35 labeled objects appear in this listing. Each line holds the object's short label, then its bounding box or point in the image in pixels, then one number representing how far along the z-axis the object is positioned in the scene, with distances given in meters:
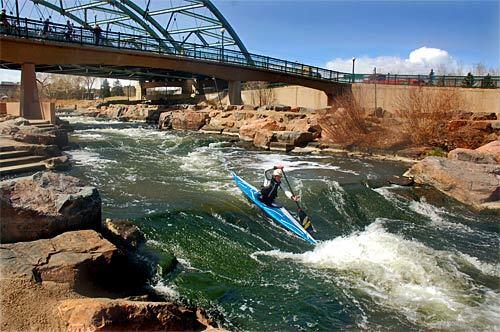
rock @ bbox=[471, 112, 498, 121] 20.11
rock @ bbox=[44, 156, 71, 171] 13.67
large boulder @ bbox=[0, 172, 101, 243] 5.84
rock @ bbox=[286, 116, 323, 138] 23.17
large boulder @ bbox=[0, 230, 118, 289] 4.92
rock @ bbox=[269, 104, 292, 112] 30.51
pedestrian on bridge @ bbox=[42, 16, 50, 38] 23.36
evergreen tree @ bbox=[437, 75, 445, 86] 33.53
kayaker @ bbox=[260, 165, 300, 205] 10.15
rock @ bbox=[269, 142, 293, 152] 21.22
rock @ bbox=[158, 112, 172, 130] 32.59
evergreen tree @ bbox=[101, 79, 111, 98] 73.50
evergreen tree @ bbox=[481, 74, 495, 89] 30.72
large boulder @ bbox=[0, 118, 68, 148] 14.86
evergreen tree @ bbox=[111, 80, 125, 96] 75.00
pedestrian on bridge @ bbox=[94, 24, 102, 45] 26.28
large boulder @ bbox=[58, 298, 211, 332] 4.18
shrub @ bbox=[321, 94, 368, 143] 21.45
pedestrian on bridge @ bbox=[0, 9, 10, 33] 21.67
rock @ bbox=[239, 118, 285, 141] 24.26
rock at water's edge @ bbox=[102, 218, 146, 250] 7.24
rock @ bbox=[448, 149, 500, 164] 14.55
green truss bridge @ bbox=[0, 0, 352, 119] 23.28
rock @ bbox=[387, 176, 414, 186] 13.66
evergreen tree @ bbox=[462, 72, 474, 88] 32.16
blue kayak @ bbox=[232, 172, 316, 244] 8.87
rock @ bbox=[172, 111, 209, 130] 30.91
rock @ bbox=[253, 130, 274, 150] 21.99
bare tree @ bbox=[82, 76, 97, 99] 76.36
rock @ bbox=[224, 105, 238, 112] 32.39
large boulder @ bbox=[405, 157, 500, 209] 11.99
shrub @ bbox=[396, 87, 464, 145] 19.45
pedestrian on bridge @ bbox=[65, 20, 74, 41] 24.36
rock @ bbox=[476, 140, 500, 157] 15.52
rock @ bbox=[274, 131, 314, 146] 21.58
